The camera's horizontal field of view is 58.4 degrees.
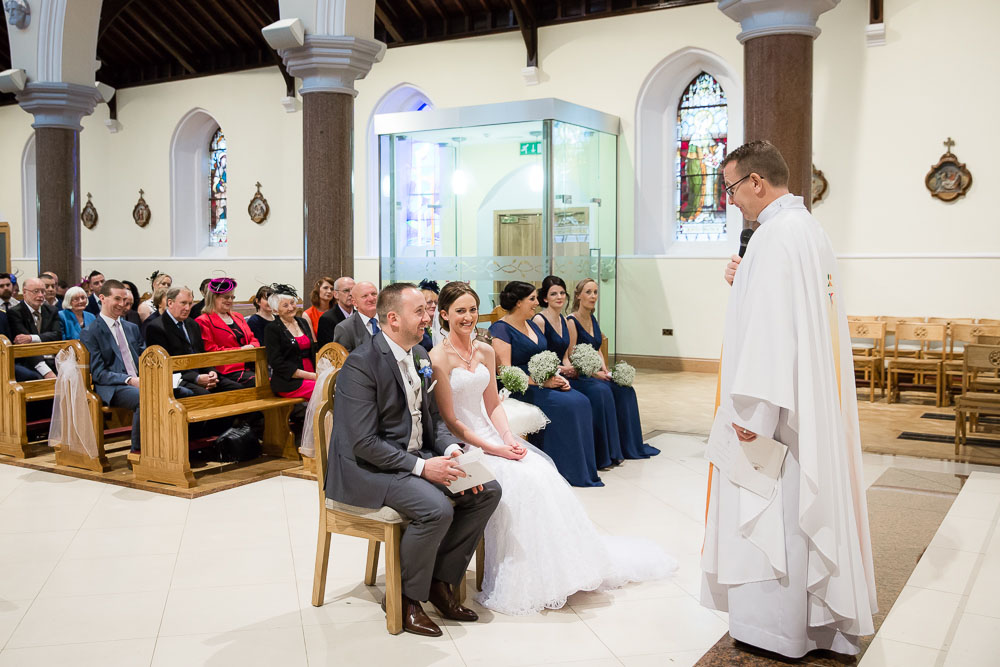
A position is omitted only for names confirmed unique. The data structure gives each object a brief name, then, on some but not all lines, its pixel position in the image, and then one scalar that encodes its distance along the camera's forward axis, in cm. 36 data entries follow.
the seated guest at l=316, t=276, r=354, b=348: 700
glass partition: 1046
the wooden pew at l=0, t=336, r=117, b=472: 670
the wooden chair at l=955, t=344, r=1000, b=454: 678
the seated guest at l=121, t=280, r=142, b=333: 869
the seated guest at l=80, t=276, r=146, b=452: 642
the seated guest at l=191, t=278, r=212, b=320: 915
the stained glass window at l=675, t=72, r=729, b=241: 1235
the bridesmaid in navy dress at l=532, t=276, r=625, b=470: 654
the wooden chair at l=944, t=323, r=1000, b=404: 921
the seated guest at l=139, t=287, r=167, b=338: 752
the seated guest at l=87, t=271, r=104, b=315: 963
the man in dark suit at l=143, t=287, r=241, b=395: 644
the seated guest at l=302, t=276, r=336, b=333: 718
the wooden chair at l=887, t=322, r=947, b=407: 970
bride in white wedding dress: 379
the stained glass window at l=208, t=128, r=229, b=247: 1672
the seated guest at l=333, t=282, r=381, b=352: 623
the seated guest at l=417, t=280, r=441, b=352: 623
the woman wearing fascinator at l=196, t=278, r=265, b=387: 689
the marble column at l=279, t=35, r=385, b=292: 732
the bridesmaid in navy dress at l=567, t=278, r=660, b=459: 690
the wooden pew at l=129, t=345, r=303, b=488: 580
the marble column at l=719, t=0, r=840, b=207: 584
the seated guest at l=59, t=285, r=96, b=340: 776
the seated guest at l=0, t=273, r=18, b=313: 788
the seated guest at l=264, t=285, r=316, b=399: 657
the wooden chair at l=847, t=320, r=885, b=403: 988
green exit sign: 1046
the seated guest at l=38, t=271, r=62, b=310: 869
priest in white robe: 305
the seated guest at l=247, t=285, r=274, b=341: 718
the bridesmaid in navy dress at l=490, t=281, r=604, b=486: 600
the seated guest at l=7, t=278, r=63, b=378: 748
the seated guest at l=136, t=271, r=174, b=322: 853
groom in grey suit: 347
